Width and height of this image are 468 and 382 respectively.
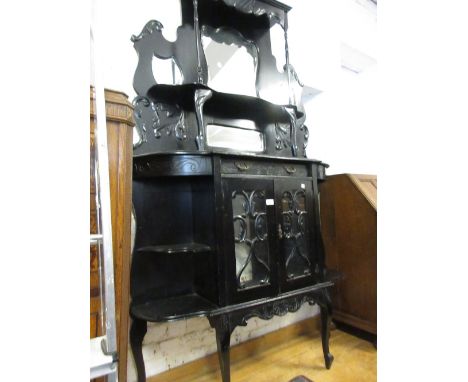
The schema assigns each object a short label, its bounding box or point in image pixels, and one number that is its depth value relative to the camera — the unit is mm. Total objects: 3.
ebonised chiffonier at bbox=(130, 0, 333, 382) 1290
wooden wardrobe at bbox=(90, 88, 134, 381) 931
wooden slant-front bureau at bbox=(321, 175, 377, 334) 1882
